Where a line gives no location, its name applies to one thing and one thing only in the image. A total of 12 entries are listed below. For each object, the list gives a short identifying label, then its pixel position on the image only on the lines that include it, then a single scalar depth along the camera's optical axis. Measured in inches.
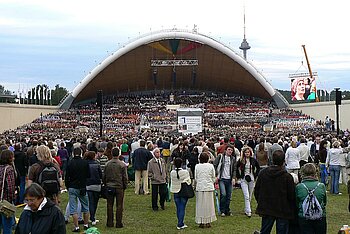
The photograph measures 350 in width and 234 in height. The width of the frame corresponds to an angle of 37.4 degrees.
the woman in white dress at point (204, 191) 381.7
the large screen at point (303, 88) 2267.5
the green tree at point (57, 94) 3605.3
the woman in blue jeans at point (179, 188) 389.1
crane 2275.6
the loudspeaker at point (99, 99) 1137.9
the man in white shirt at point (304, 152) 553.6
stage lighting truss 2164.1
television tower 5255.9
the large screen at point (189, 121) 1523.1
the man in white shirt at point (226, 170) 432.5
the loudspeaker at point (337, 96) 956.1
